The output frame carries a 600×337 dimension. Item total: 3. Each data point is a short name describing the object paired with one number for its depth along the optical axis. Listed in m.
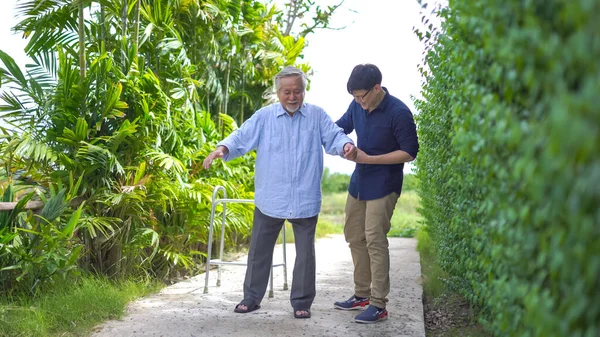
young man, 5.21
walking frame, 6.39
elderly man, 5.38
